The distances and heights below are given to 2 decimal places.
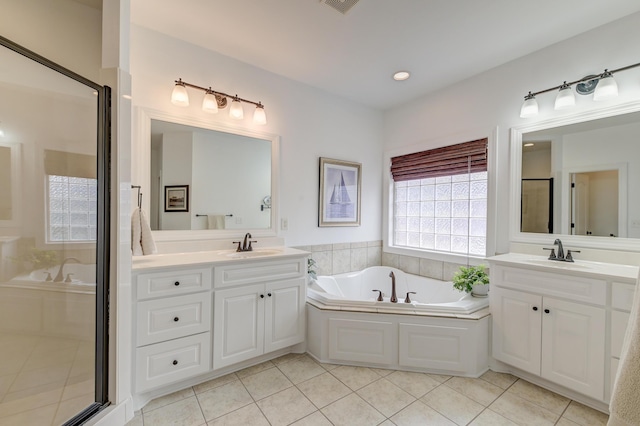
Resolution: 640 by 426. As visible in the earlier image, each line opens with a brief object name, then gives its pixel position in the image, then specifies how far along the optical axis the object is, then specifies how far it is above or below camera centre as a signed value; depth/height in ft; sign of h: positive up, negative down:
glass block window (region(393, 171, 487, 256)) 8.89 -0.01
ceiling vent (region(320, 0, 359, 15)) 5.63 +4.54
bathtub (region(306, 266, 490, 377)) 6.67 -3.23
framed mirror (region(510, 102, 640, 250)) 6.20 +0.95
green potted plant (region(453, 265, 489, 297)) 7.67 -2.02
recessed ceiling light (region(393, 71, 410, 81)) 8.54 +4.57
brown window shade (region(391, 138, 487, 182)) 8.71 +1.92
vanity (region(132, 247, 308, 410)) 5.48 -2.48
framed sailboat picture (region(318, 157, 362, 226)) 9.85 +0.76
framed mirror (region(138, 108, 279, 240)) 6.87 +0.96
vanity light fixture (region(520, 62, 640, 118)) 6.06 +3.09
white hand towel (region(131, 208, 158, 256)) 5.91 -0.60
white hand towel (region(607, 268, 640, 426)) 2.00 -1.34
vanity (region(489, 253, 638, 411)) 5.27 -2.40
